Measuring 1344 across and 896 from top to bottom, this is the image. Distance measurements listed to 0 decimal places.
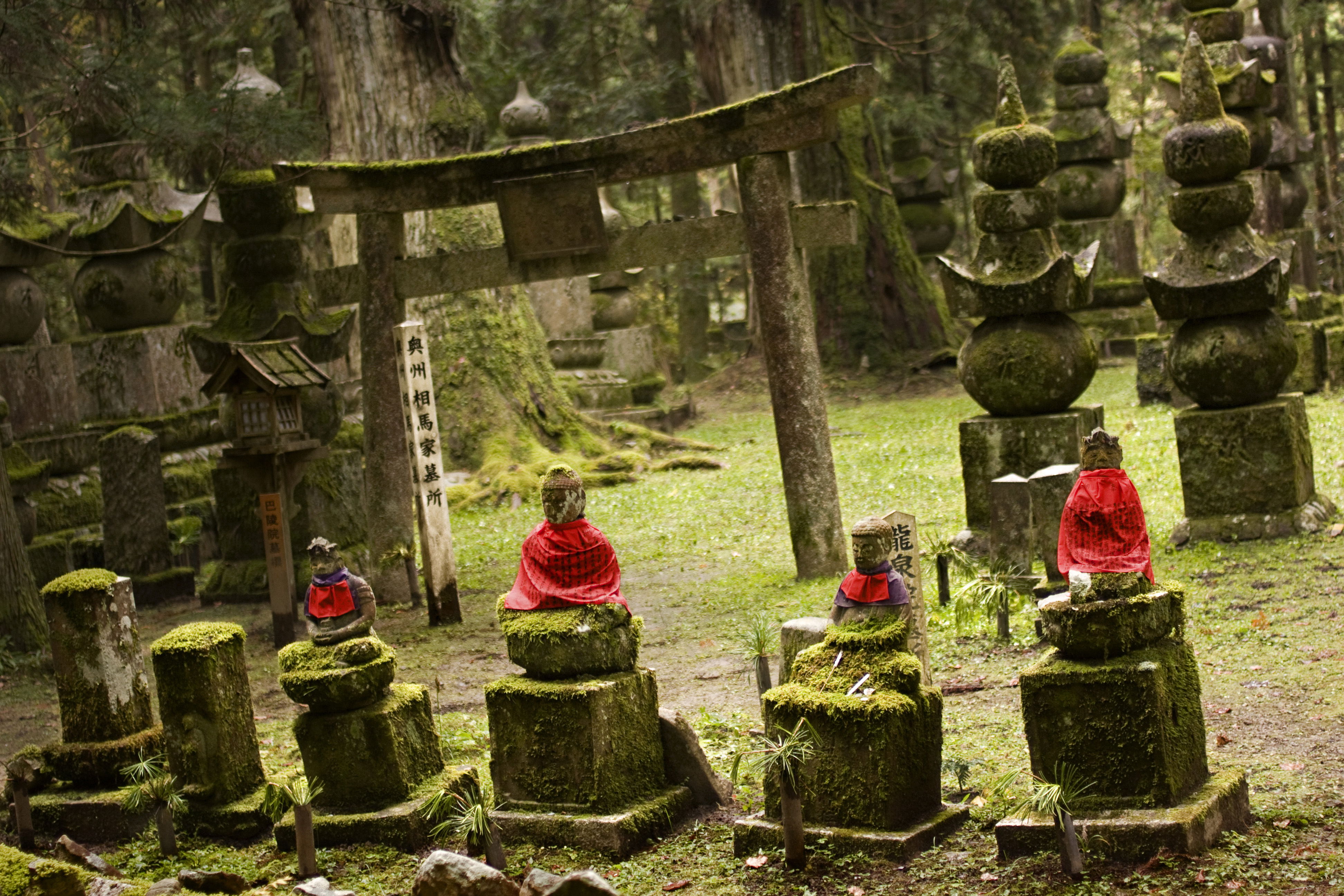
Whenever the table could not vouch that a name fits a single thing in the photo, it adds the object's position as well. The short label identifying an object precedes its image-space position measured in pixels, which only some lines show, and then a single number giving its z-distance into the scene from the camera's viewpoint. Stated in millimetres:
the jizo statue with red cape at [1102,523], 5246
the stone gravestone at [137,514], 12258
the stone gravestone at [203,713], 6211
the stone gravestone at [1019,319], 9953
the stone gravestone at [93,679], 6469
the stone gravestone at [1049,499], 8906
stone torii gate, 10031
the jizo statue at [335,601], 5961
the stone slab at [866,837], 5105
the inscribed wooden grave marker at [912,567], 6930
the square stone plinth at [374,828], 5766
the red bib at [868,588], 5598
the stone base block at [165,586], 12398
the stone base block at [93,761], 6449
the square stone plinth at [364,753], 5867
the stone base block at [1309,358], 15992
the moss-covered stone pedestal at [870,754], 5191
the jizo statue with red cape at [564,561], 5926
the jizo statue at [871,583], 5594
